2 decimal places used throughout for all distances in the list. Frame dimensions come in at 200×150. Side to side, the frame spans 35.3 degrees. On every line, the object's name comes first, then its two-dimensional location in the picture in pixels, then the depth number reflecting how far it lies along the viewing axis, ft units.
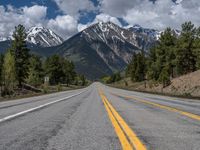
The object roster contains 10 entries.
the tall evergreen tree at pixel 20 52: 245.65
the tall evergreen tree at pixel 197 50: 233.96
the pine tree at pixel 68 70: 425.89
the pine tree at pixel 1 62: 266.77
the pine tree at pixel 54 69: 386.52
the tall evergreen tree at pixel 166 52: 246.47
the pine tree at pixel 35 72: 311.06
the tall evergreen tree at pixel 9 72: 240.32
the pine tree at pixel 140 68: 392.35
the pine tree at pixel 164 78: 214.40
